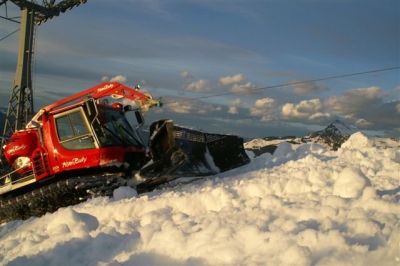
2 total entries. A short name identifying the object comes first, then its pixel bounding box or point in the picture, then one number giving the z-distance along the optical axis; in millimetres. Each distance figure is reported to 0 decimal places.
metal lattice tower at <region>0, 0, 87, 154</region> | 24359
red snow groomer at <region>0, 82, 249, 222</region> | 10812
